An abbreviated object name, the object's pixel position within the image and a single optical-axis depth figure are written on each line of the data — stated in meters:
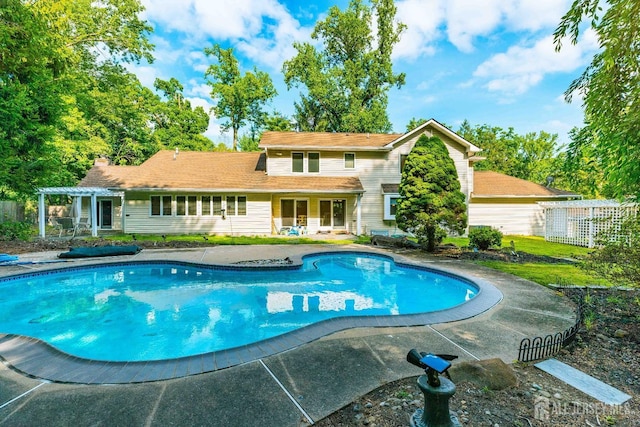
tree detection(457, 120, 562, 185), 31.70
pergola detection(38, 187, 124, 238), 15.03
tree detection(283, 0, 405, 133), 31.39
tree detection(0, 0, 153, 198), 10.66
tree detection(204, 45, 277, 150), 34.19
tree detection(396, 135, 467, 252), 11.77
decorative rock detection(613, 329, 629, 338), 4.35
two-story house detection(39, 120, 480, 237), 17.42
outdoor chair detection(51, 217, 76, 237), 16.88
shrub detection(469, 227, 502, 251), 12.45
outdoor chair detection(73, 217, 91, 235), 17.16
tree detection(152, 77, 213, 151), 32.88
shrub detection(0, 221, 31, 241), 13.46
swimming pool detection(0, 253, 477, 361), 5.53
